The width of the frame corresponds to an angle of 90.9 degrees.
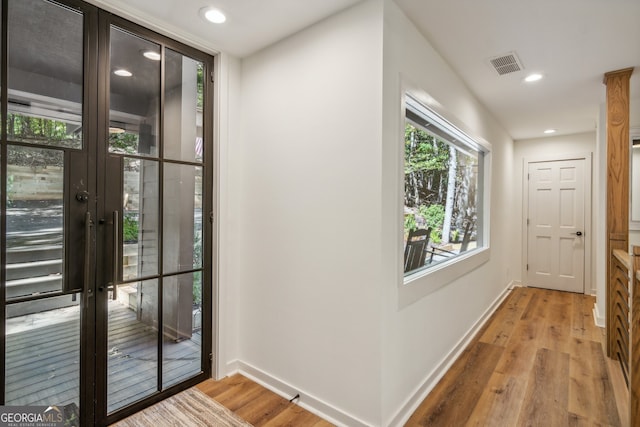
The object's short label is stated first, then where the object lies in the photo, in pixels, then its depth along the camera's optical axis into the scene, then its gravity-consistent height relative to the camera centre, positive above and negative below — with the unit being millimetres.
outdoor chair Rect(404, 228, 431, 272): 2258 -260
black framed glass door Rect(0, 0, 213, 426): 1601 +6
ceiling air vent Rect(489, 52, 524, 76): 2512 +1263
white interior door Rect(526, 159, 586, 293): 4906 -154
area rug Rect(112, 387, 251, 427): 1890 -1262
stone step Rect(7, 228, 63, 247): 1578 -131
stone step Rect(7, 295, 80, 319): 1583 -493
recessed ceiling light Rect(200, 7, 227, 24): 1900 +1225
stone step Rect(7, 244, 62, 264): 1576 -215
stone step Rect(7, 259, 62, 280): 1582 -296
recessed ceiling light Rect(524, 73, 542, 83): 2832 +1265
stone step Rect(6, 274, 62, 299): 1580 -384
